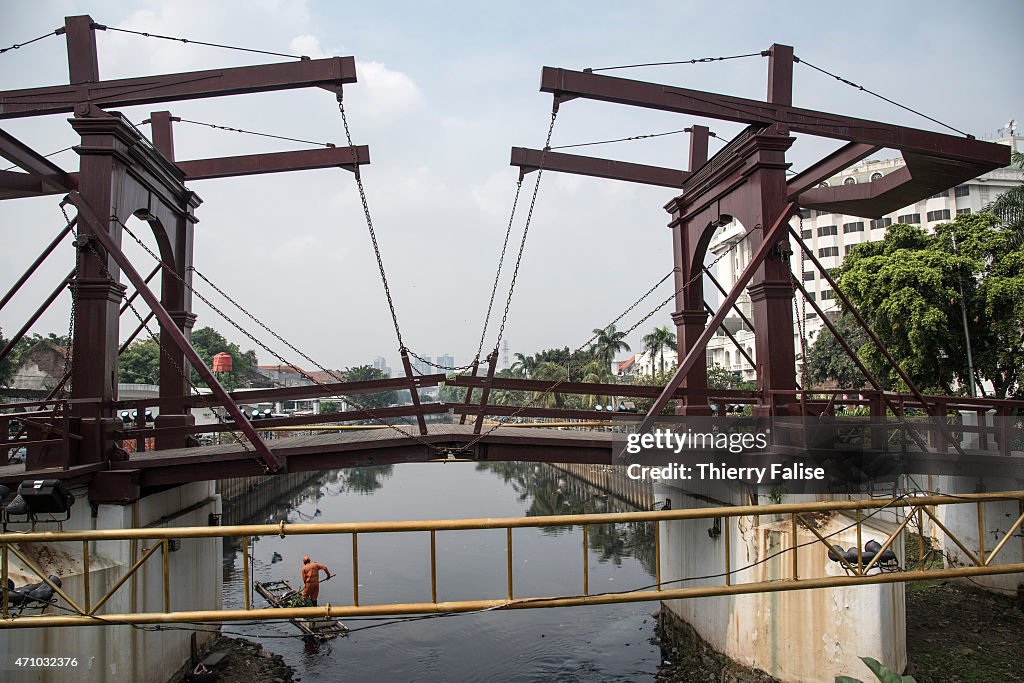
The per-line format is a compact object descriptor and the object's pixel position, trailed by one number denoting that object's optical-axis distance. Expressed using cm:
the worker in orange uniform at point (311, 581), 1583
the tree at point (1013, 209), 2605
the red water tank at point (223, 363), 6631
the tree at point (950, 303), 2473
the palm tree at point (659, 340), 6266
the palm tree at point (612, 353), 5528
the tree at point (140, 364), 6649
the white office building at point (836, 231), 6306
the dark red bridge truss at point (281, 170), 1023
